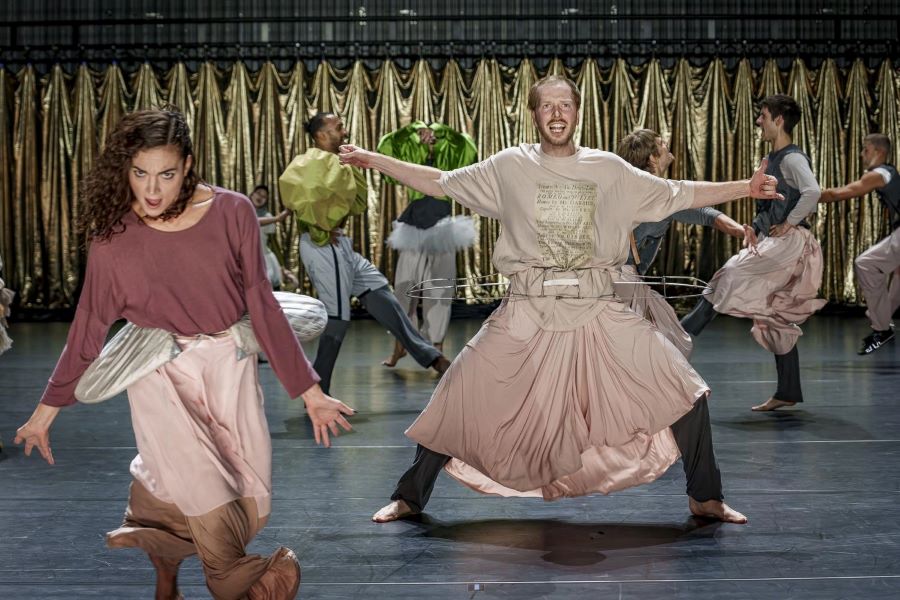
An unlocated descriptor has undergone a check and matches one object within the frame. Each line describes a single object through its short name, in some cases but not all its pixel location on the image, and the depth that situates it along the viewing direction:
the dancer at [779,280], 5.52
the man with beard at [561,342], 3.40
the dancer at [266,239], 9.29
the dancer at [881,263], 7.55
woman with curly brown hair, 2.45
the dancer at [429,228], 7.45
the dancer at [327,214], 5.70
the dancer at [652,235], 4.50
